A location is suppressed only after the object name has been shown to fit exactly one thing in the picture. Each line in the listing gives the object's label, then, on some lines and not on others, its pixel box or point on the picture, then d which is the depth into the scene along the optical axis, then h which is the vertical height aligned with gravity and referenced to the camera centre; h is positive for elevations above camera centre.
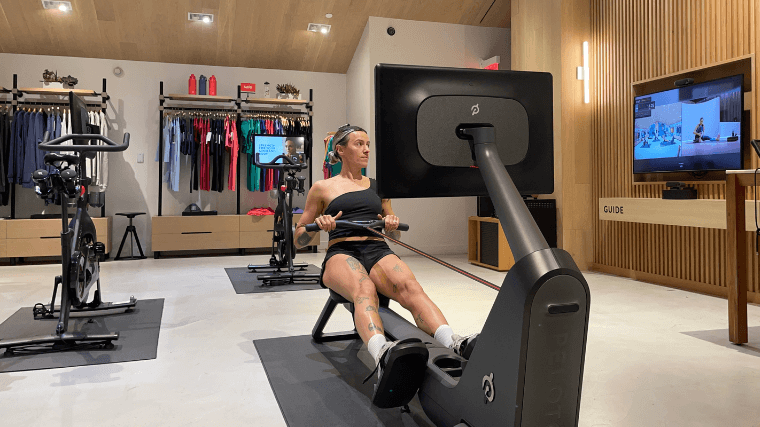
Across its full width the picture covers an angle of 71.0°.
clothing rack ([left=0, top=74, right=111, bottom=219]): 6.52 +1.57
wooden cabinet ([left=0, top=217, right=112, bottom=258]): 6.14 -0.17
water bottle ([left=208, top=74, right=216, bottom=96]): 7.20 +1.83
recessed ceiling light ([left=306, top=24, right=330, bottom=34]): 6.79 +2.46
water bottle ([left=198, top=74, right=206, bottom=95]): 7.15 +1.83
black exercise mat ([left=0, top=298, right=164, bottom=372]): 2.54 -0.63
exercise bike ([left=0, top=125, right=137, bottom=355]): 2.70 -0.12
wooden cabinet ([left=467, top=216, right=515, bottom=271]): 5.54 -0.29
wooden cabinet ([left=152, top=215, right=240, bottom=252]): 6.73 -0.15
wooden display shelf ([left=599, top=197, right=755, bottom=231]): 3.59 +0.04
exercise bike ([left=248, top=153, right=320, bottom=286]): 4.76 -0.17
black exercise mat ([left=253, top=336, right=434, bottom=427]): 1.83 -0.67
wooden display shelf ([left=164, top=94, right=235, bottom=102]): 6.95 +1.64
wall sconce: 5.42 +1.46
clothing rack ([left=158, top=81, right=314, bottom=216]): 7.07 +1.57
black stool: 6.59 -0.17
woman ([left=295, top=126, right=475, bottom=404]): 1.99 -0.17
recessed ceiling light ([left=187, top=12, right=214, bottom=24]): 6.39 +2.47
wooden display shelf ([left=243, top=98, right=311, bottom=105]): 7.30 +1.65
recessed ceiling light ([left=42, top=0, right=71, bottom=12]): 6.02 +2.47
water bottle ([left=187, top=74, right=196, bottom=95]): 7.09 +1.82
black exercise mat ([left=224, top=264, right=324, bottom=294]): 4.51 -0.57
